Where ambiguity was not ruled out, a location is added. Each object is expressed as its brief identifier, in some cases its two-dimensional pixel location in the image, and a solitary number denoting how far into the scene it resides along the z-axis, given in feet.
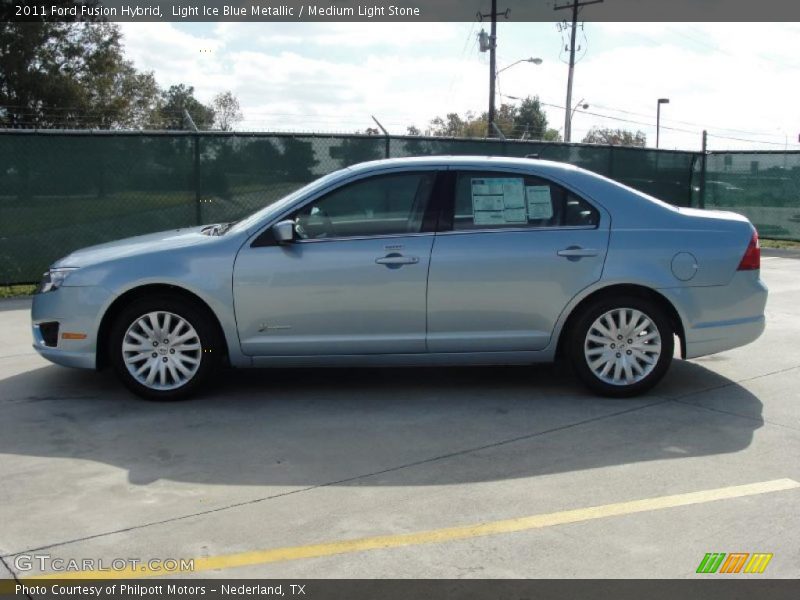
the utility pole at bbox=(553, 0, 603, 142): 131.64
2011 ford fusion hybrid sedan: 19.76
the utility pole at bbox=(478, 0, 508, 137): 106.83
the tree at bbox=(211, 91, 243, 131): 237.25
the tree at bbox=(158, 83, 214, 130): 209.24
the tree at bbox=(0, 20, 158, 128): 135.74
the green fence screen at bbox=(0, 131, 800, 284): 35.96
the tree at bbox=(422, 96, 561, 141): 182.53
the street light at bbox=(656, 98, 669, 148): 206.28
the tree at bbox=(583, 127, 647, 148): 234.54
